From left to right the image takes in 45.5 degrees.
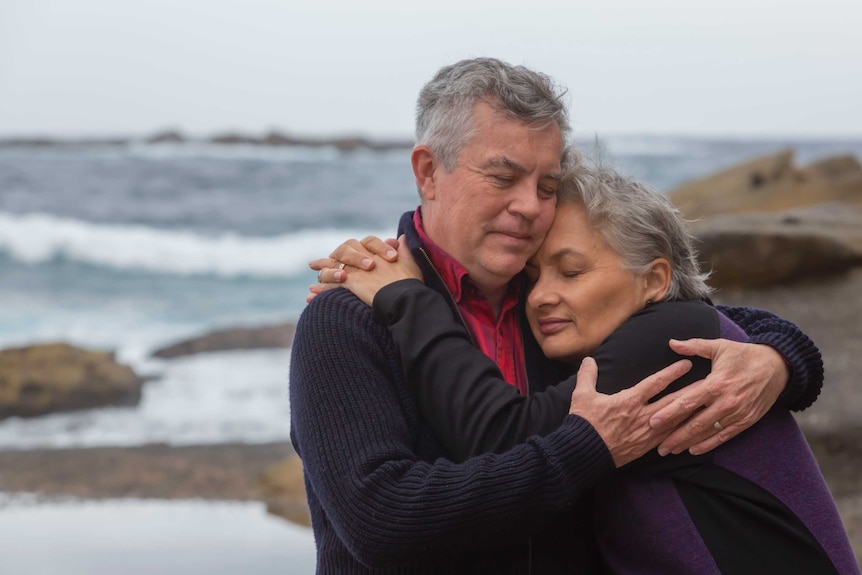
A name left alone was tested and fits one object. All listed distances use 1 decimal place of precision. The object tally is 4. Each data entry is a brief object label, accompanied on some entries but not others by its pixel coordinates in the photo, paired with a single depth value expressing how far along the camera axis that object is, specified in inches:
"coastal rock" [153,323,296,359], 426.3
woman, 85.0
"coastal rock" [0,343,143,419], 334.3
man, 79.5
